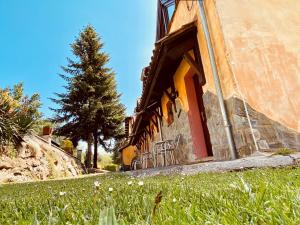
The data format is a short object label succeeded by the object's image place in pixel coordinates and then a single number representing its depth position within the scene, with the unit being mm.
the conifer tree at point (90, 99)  18383
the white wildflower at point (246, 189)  840
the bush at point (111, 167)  24789
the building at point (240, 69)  3266
